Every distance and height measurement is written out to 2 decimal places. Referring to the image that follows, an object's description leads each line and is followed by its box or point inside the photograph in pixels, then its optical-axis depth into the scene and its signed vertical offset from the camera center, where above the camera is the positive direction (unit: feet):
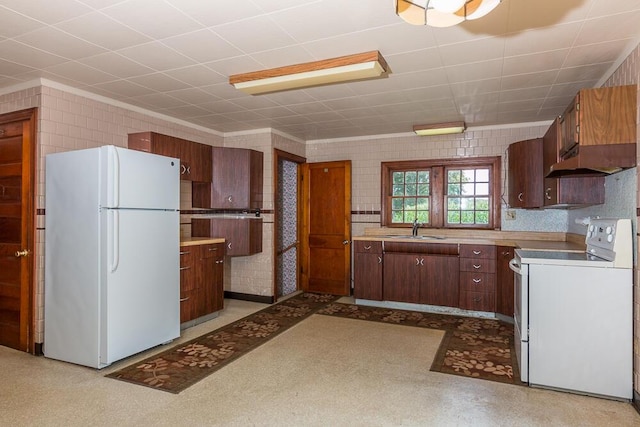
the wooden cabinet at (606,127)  8.34 +1.93
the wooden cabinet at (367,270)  16.60 -2.48
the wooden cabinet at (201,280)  13.17 -2.44
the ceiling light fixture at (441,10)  5.62 +3.09
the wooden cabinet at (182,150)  13.26 +2.33
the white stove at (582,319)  8.38 -2.39
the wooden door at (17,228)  11.08 -0.45
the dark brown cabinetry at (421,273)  15.39 -2.47
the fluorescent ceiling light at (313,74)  9.40 +3.66
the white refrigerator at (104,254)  9.92 -1.14
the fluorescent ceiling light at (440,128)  15.67 +3.59
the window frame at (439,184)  16.88 +1.38
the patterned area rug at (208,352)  9.44 -4.07
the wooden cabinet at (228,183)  16.11 +1.28
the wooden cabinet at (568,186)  11.20 +0.86
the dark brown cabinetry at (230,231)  16.43 -0.77
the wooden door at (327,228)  19.22 -0.73
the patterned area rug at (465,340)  10.02 -4.08
